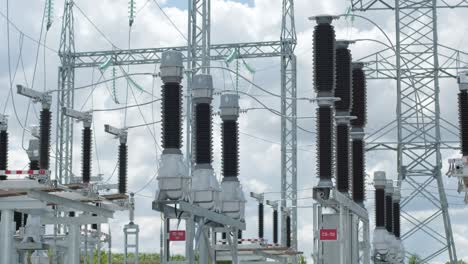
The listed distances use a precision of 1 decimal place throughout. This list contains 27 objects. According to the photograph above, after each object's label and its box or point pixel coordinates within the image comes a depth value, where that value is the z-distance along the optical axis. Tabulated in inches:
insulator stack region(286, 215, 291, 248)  1564.2
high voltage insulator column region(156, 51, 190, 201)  707.4
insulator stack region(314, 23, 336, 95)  734.5
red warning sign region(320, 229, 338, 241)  703.1
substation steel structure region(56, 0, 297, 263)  1551.4
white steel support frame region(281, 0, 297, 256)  1547.7
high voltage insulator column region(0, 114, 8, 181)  1002.7
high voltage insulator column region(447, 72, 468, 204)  789.2
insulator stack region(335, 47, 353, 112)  826.8
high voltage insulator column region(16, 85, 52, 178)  994.1
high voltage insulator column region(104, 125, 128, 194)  1080.2
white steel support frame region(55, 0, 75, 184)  1555.1
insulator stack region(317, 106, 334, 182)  709.3
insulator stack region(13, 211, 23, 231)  1157.7
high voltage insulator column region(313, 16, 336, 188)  715.4
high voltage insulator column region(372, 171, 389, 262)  1062.2
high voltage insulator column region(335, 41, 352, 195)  788.0
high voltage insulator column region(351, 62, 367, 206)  938.1
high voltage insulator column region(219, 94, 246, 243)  812.0
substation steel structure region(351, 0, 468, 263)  1481.3
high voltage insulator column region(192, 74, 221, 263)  745.6
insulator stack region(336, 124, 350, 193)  780.0
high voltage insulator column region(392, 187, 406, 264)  1337.8
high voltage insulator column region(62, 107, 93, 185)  1064.8
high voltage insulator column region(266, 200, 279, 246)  1509.6
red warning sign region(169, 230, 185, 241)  727.7
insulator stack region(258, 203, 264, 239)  1466.5
